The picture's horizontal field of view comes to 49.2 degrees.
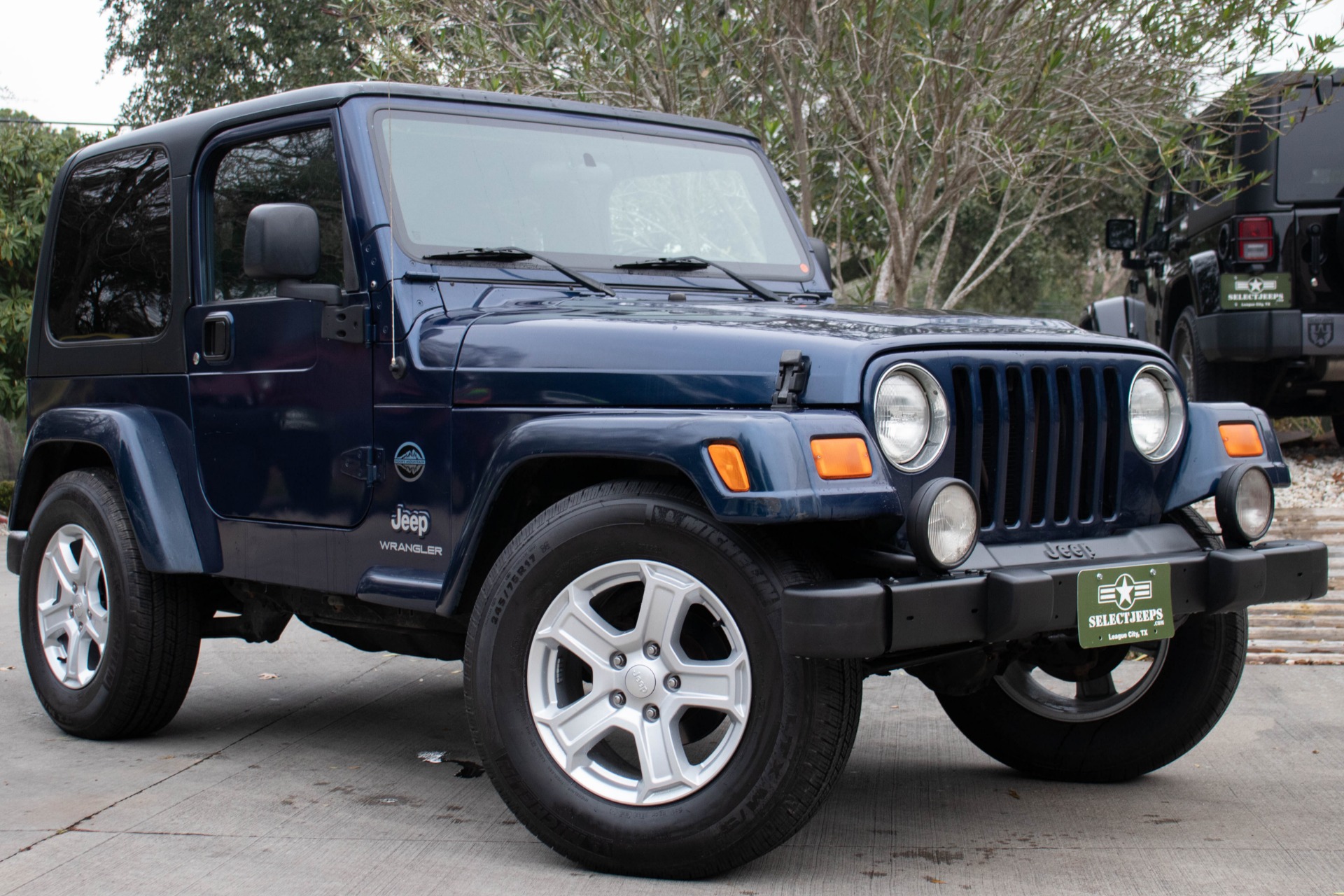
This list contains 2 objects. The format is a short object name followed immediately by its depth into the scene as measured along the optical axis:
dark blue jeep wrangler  3.22
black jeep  8.72
